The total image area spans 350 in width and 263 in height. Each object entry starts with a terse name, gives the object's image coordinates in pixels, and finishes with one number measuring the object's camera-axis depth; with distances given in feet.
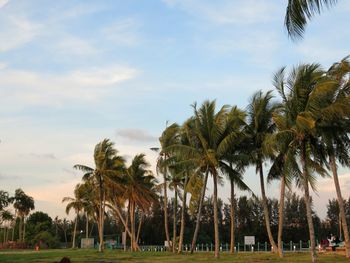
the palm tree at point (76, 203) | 248.11
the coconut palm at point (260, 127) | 108.99
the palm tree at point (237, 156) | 109.19
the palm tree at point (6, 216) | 303.72
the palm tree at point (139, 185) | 174.50
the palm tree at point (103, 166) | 165.48
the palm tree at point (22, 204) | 328.08
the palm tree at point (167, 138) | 147.57
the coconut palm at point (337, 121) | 77.56
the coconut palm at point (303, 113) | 78.96
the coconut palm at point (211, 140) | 106.11
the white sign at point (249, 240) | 163.53
